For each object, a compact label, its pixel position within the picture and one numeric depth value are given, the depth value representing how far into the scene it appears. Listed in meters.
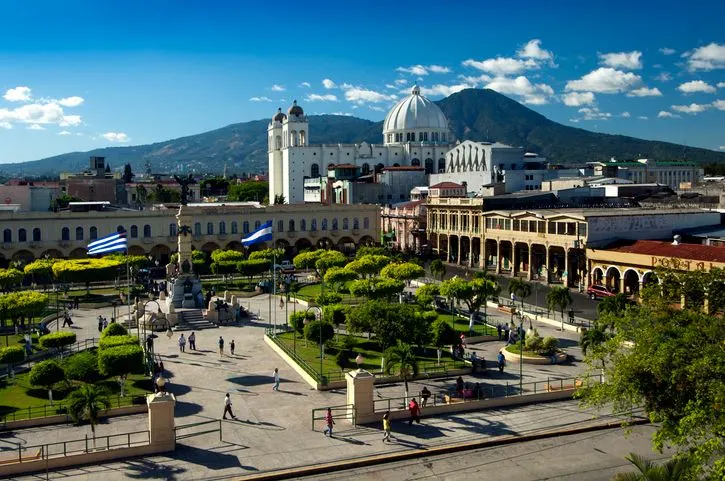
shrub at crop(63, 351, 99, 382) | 28.23
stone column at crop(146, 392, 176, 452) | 22.55
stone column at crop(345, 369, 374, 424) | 24.95
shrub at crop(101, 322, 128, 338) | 34.56
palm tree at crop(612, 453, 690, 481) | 15.41
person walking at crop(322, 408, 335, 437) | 23.91
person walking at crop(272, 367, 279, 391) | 29.44
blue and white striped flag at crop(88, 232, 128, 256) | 44.03
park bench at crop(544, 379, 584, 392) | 28.33
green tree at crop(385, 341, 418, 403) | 27.12
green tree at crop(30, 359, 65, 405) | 27.39
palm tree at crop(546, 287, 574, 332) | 42.91
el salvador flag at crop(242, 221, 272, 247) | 49.66
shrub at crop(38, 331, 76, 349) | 34.00
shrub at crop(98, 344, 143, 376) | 28.30
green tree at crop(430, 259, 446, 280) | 58.47
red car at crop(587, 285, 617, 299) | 54.09
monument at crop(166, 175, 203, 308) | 48.12
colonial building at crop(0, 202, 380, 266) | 72.19
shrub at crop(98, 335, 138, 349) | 31.03
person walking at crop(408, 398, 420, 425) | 25.22
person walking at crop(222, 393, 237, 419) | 25.72
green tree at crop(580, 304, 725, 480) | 16.34
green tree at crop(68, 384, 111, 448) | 22.72
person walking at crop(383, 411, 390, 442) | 23.44
